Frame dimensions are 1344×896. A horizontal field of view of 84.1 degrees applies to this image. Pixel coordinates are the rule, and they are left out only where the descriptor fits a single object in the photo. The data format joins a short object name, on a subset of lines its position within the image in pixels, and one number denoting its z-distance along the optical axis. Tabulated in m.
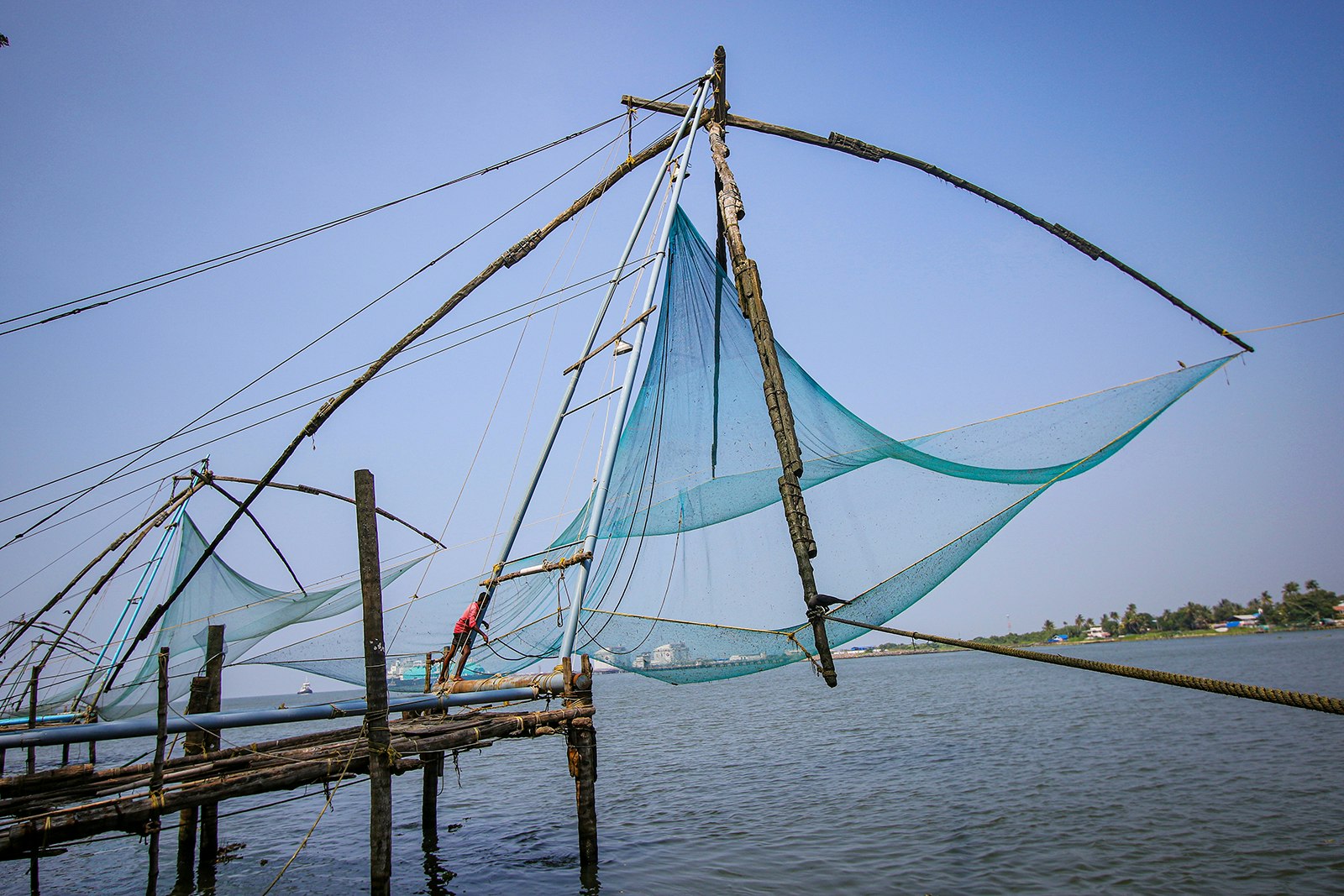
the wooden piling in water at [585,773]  7.79
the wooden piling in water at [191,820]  9.07
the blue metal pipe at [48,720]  17.43
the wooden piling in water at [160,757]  5.75
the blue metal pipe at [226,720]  5.57
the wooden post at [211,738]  9.34
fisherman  8.45
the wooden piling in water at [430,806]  11.12
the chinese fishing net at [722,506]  7.36
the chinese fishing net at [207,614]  11.56
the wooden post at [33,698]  13.17
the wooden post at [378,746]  6.76
